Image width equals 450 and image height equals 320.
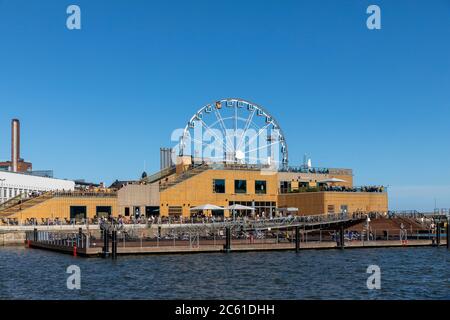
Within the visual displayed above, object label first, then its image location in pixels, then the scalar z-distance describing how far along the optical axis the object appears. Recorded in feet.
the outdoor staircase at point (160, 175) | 305.73
